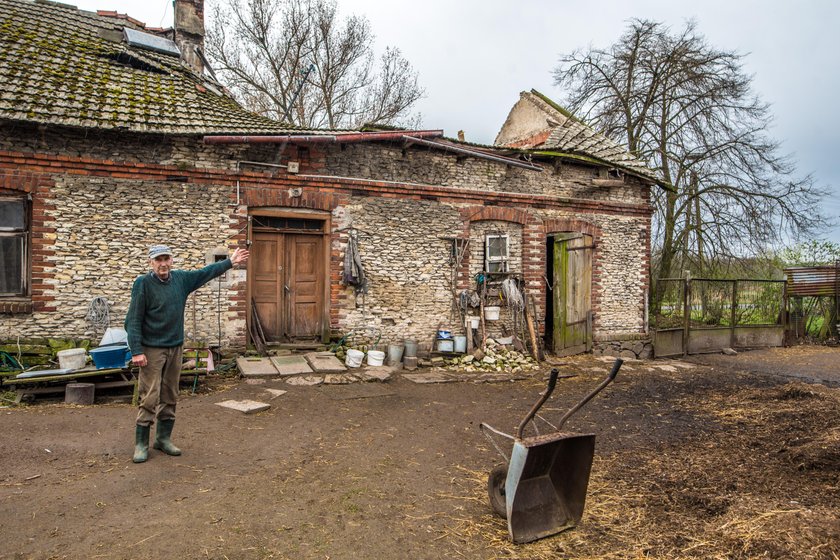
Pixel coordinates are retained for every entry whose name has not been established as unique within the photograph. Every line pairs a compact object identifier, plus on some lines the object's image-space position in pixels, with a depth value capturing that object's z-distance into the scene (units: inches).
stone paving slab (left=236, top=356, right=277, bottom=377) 322.0
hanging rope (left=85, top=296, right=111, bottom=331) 314.9
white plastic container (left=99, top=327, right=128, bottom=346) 293.6
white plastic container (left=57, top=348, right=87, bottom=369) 273.1
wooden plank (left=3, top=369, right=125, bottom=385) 259.9
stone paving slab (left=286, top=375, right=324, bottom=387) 316.8
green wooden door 436.1
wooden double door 370.9
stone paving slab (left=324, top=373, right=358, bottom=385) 323.3
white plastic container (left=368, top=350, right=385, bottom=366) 367.2
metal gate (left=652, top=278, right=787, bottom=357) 491.5
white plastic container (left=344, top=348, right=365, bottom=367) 356.8
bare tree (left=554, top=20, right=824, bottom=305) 556.1
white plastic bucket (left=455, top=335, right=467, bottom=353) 405.4
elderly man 181.5
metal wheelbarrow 133.7
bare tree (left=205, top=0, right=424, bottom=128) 749.9
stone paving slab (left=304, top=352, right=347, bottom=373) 337.7
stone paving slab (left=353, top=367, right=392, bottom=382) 336.8
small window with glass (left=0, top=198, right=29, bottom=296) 305.0
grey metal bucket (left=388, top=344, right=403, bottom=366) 380.8
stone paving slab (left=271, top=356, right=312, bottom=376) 329.1
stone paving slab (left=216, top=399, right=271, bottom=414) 258.2
